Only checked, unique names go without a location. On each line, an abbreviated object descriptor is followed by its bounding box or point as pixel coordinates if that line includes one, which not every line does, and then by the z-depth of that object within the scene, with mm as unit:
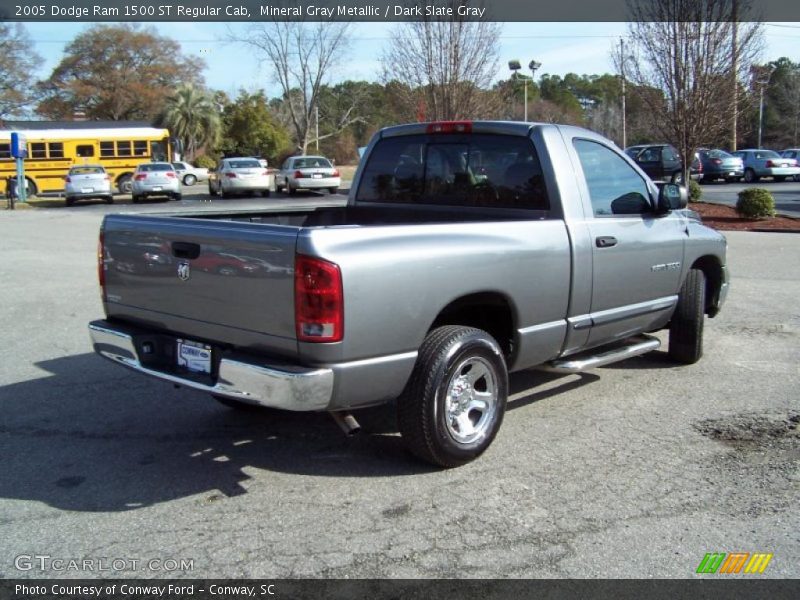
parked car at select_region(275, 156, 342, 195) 31375
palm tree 66125
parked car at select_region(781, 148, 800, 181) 37994
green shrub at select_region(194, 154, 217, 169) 62469
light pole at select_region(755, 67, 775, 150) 18750
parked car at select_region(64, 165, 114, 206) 29844
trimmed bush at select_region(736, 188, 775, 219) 18188
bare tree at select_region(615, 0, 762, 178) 17000
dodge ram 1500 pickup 3719
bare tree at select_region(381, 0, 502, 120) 18469
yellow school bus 35438
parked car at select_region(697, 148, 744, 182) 34906
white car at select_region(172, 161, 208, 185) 45719
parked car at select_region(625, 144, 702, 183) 25594
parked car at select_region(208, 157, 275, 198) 31000
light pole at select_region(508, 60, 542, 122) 24616
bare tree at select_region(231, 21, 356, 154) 49250
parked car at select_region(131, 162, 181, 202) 29859
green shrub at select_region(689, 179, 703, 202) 21484
